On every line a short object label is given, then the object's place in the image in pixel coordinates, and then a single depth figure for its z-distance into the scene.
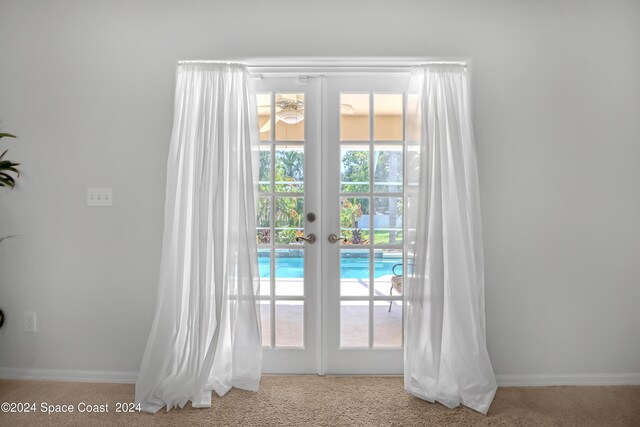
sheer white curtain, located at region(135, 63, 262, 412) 2.26
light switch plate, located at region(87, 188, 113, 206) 2.44
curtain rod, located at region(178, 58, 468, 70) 2.42
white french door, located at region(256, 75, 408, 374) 2.49
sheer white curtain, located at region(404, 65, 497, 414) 2.25
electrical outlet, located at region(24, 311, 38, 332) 2.46
